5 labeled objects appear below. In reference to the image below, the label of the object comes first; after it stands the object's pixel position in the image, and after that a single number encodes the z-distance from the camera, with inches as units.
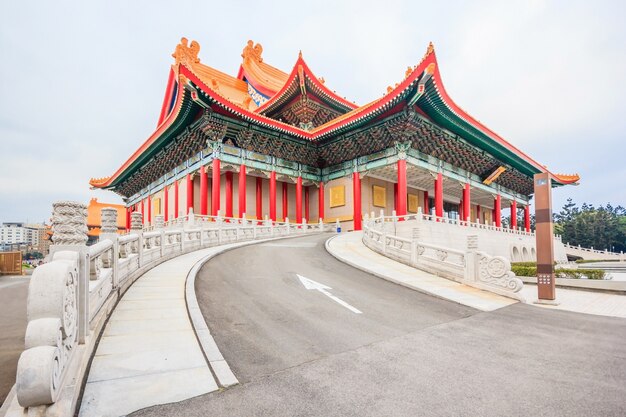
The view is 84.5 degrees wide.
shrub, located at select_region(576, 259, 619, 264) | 1178.0
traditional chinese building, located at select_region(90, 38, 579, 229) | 773.3
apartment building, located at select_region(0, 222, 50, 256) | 6565.0
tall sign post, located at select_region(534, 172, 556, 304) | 296.4
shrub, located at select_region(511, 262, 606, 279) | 459.2
